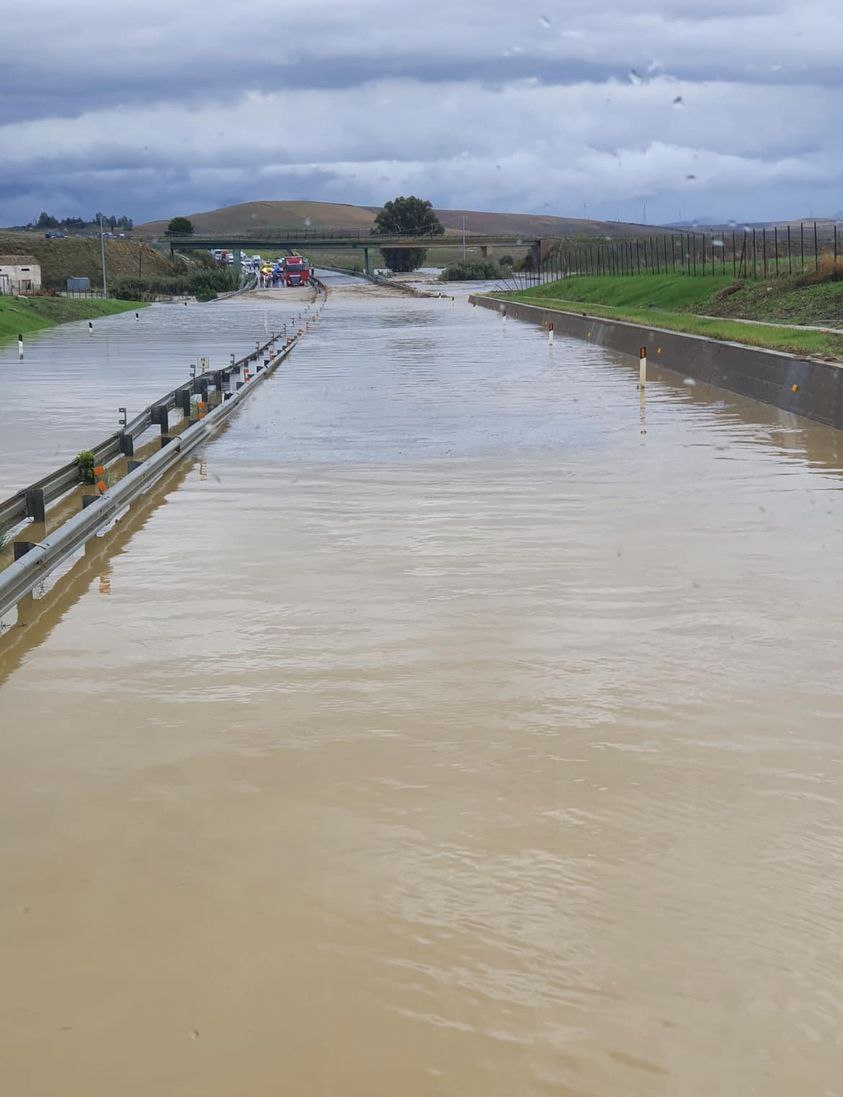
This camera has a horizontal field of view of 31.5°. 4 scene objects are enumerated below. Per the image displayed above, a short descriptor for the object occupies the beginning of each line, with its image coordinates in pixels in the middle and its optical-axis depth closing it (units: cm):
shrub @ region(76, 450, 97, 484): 1748
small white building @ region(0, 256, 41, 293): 11494
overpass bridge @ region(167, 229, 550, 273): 19550
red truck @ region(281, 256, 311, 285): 16562
